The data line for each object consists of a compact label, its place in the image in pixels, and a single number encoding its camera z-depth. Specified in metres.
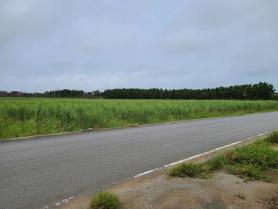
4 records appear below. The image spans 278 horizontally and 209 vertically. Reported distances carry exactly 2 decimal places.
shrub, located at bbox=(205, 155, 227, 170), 4.37
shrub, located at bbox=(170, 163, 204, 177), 3.94
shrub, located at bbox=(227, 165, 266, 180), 3.94
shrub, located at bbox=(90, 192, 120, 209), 2.92
